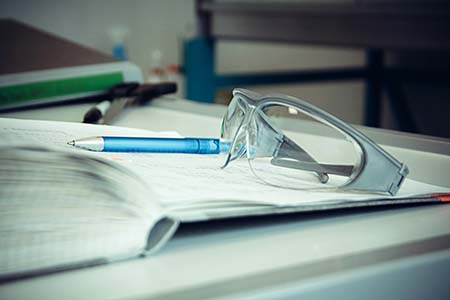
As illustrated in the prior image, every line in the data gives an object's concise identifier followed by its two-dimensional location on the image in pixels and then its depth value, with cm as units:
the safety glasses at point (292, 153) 68
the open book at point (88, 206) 57
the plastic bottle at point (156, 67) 325
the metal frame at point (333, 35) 232
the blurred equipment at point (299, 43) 249
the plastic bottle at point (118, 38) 324
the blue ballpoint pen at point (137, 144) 75
